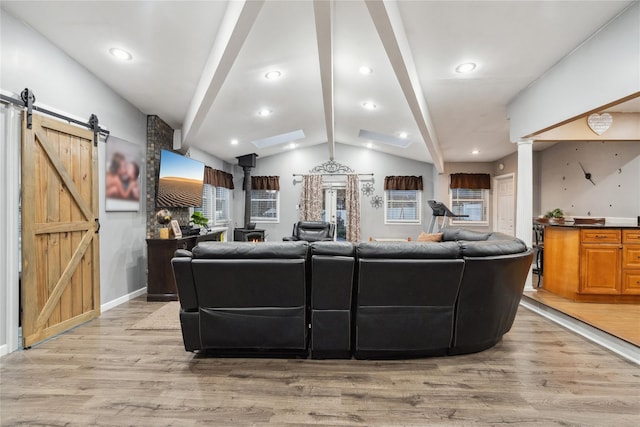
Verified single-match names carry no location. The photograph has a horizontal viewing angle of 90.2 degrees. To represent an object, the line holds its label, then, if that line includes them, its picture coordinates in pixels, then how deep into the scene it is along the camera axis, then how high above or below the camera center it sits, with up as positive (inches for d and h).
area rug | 123.6 -46.7
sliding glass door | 324.8 +1.5
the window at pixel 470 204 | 306.5 +5.6
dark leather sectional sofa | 92.1 -25.7
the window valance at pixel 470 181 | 298.5 +27.2
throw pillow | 178.2 -15.9
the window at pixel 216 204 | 267.0 +3.0
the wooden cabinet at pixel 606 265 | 147.2 -24.9
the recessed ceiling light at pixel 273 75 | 151.7 +64.6
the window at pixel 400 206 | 321.4 +3.4
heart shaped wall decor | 163.0 +45.8
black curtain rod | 323.0 +35.2
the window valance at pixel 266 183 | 323.9 +25.3
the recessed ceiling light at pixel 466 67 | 132.0 +60.3
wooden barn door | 104.7 -8.6
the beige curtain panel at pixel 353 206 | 317.4 +2.7
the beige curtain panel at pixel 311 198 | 321.4 +10.4
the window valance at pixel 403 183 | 314.0 +26.0
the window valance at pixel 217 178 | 259.4 +25.8
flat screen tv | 180.5 +15.8
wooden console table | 162.7 -32.5
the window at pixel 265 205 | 330.0 +2.8
